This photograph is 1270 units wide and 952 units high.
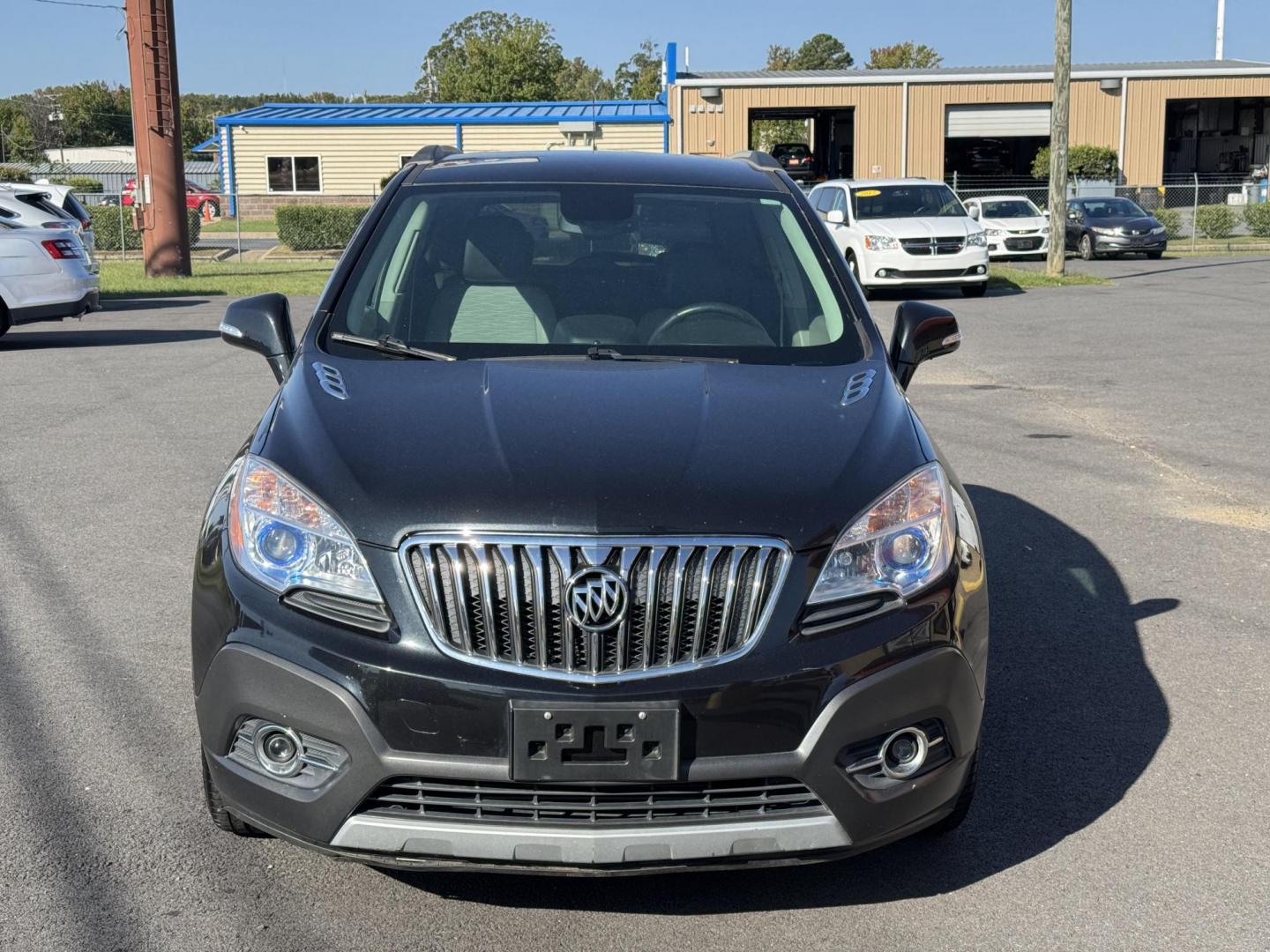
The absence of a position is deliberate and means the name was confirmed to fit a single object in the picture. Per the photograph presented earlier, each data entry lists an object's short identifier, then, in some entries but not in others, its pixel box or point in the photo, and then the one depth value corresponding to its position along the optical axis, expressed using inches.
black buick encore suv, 115.4
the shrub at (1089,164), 1875.0
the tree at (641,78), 4743.6
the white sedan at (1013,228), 1232.8
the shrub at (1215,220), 1491.1
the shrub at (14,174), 1833.9
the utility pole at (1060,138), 991.6
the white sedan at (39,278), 599.8
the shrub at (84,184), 2014.0
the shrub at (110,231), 1432.1
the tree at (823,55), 5093.5
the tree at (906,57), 4539.9
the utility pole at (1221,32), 2652.6
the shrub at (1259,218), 1551.4
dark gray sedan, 1262.3
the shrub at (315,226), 1438.2
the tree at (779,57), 5054.1
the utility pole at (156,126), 1008.9
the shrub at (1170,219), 1537.9
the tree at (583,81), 5841.5
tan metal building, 1899.6
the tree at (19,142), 4181.4
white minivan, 856.3
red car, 1504.7
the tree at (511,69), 3137.3
